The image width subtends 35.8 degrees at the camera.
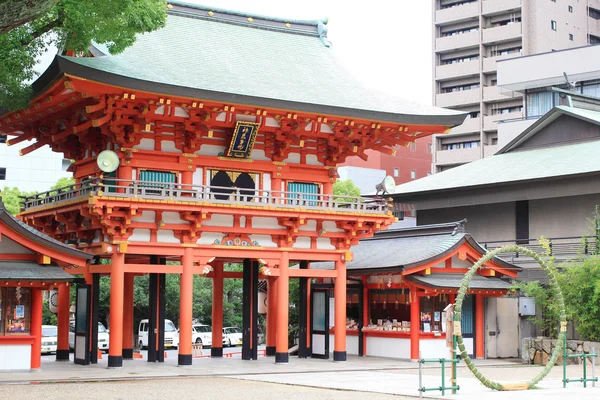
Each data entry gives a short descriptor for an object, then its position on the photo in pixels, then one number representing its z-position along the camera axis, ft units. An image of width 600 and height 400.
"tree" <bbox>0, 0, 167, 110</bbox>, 76.27
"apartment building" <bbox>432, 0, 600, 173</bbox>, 268.62
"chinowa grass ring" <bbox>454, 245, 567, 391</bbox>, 67.92
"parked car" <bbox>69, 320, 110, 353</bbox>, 135.33
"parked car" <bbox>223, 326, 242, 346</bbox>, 157.79
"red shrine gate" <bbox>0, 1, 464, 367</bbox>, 91.50
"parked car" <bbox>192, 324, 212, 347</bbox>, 152.63
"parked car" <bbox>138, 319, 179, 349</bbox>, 145.28
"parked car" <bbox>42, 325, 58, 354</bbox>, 130.72
